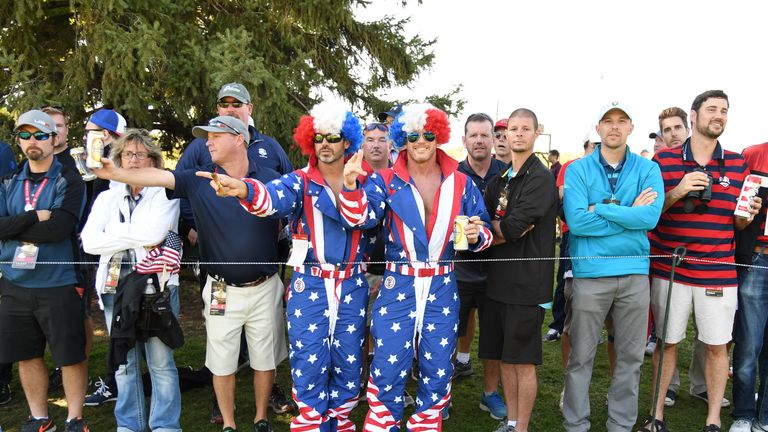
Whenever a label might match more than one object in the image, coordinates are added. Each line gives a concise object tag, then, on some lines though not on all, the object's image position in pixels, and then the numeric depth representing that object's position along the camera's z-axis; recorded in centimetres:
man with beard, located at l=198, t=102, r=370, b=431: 329
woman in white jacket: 360
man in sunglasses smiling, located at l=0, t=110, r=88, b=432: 374
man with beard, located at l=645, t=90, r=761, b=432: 373
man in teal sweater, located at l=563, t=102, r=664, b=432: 359
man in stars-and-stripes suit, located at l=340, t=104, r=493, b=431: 333
